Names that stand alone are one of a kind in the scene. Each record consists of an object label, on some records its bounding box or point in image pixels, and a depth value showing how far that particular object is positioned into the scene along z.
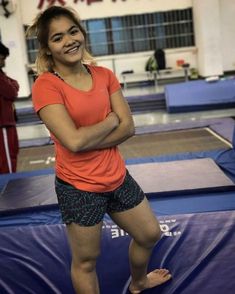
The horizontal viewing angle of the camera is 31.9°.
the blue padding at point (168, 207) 2.43
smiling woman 1.36
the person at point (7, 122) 3.22
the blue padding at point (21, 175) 3.35
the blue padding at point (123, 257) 1.79
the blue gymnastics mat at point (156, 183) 2.63
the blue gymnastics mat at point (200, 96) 7.16
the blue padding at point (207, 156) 3.33
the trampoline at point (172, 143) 4.43
